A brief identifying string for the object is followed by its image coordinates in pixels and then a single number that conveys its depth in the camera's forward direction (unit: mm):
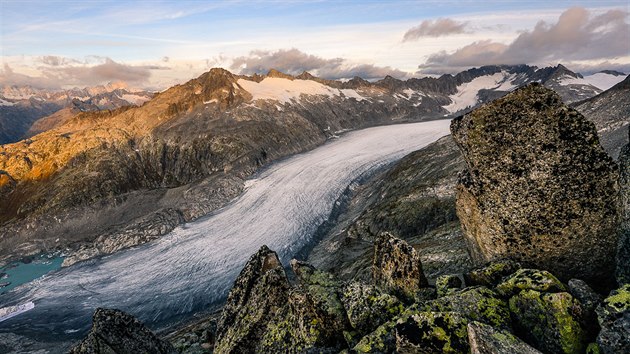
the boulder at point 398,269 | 15883
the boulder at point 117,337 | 19516
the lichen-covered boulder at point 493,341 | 9000
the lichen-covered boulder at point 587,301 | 9805
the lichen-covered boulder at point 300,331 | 14988
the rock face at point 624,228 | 11641
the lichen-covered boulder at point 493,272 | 13016
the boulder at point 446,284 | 13680
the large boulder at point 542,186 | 13078
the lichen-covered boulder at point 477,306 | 10898
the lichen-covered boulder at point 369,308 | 13961
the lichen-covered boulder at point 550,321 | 9727
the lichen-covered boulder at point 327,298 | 15094
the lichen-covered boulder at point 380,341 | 11709
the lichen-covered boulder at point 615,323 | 8338
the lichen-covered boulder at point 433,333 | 10234
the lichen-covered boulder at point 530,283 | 11016
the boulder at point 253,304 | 19422
